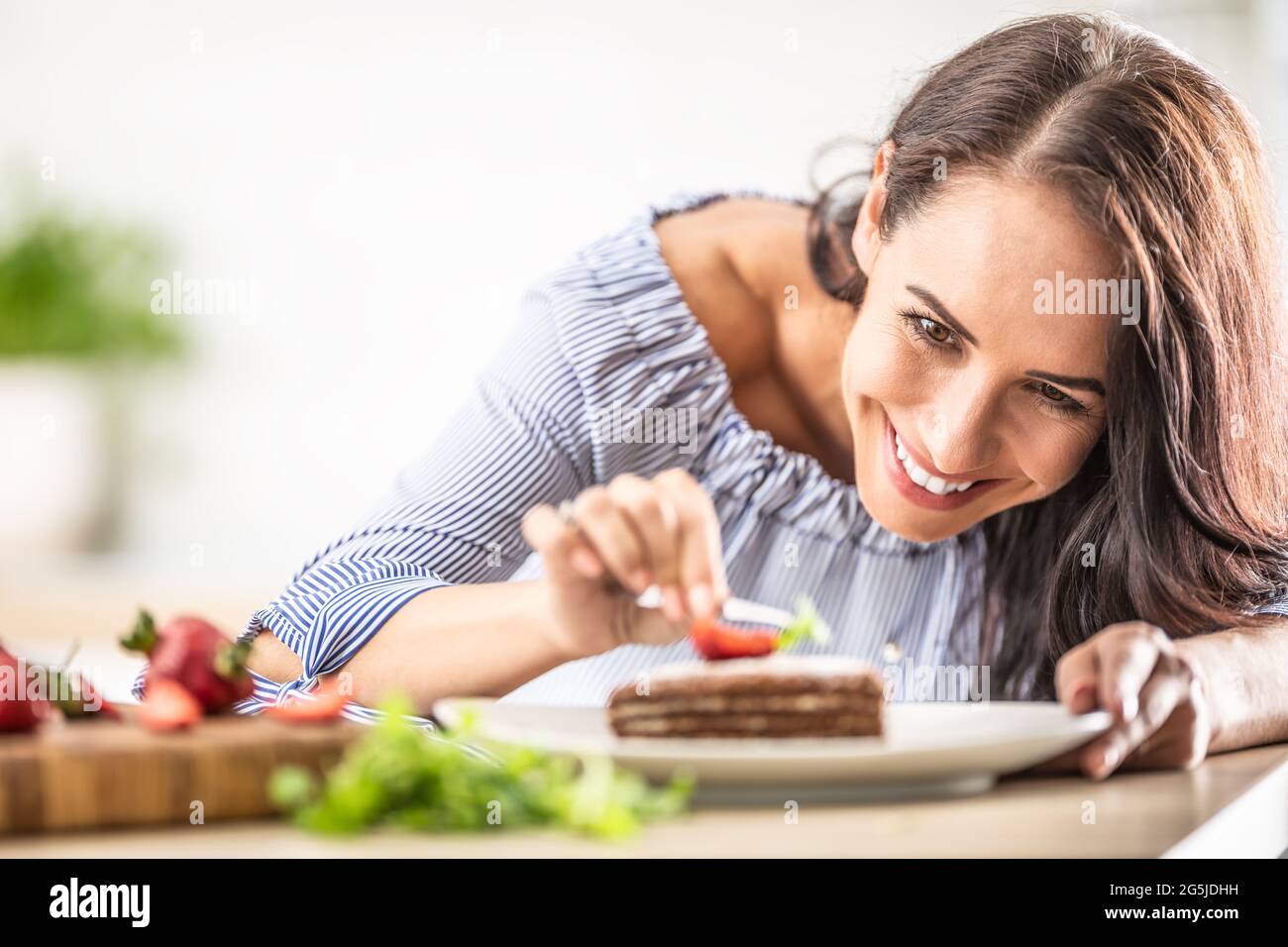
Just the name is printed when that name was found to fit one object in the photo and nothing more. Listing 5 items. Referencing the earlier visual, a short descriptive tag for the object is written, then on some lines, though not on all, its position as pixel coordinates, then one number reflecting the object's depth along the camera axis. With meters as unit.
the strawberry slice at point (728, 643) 0.94
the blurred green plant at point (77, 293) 3.58
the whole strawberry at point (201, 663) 0.84
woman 1.11
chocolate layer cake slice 0.84
